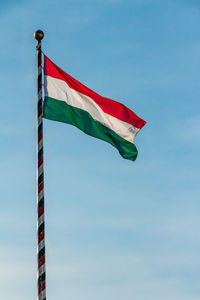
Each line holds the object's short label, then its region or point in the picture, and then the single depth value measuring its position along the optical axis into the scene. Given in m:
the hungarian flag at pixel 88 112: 23.50
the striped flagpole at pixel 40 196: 20.33
